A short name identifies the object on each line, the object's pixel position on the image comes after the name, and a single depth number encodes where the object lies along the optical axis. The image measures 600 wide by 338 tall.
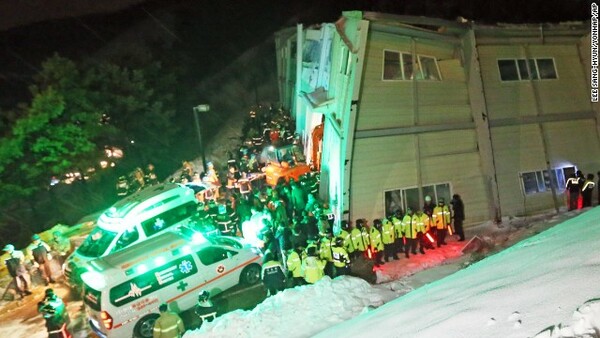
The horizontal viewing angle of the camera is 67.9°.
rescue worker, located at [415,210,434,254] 12.09
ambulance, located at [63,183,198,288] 11.97
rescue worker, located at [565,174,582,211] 13.40
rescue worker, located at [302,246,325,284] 9.44
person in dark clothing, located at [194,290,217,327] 8.78
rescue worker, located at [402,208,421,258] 11.96
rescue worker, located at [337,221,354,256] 10.93
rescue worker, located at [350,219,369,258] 11.16
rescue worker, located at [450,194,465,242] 12.93
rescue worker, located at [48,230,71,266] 13.95
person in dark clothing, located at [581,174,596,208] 13.11
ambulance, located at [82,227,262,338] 9.29
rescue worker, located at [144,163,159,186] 19.97
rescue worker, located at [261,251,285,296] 9.51
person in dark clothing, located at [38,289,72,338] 9.33
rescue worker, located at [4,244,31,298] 12.43
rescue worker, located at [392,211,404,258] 11.88
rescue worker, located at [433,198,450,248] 12.45
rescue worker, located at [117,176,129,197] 17.89
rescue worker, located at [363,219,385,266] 11.48
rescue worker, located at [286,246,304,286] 9.69
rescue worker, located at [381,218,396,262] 11.74
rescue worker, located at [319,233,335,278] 9.97
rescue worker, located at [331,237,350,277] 9.78
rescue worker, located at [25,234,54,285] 13.04
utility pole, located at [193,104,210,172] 20.20
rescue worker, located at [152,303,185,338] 7.62
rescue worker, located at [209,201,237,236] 13.80
